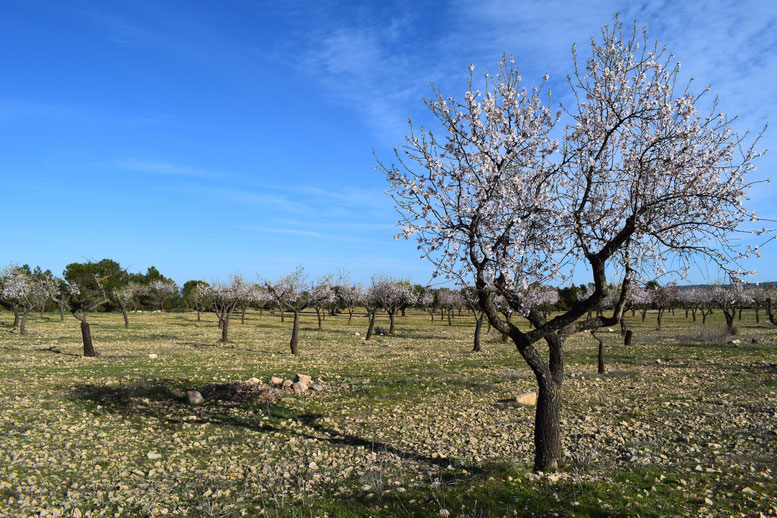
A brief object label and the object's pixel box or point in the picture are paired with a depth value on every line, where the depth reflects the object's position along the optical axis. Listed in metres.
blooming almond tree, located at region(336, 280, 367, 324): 73.04
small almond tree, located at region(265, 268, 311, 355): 45.97
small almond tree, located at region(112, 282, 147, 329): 64.95
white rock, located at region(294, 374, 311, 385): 21.12
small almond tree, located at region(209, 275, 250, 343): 61.17
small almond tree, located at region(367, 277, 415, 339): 61.59
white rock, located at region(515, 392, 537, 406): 18.58
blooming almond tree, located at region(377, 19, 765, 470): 10.69
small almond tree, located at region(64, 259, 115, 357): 66.00
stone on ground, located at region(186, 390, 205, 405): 18.38
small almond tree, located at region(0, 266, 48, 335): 50.34
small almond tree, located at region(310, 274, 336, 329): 50.57
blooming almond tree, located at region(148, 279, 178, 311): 111.24
